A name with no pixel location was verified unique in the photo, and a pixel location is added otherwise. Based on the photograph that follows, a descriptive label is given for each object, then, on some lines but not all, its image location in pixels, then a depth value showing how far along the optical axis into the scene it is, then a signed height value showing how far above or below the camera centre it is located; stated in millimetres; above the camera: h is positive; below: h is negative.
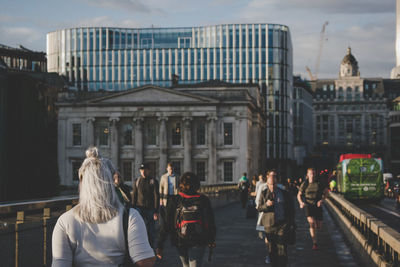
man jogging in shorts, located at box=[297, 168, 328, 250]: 16109 -915
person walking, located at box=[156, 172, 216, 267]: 8492 -786
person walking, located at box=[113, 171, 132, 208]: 12742 -582
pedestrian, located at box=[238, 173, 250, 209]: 37031 -1693
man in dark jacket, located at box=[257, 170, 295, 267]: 11508 -1014
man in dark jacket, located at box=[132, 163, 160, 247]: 15258 -840
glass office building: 112375 +17066
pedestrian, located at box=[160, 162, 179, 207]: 16969 -634
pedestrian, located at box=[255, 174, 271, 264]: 12133 -1421
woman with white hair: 4453 -491
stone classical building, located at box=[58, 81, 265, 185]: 74438 +3336
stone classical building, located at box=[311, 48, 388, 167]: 188625 +14551
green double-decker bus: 38906 -1239
